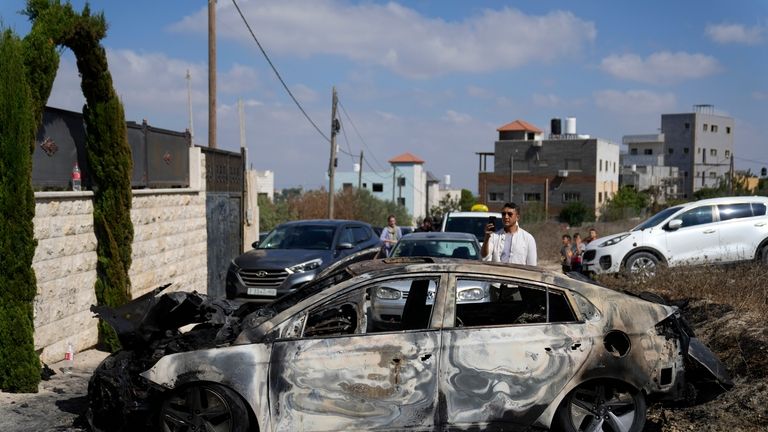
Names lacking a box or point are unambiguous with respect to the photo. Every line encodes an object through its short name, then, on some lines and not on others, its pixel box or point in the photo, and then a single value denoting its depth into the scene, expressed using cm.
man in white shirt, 892
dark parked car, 1359
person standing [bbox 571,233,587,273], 1725
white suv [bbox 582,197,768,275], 1480
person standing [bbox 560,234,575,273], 1758
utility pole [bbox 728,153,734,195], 4932
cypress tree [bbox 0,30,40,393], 757
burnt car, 550
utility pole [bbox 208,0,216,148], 2066
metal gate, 1683
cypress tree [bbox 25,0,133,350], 1003
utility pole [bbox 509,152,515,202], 7188
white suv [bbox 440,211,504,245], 1866
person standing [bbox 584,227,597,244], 1839
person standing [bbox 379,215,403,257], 1930
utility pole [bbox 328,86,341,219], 3303
